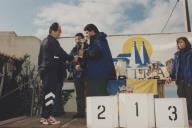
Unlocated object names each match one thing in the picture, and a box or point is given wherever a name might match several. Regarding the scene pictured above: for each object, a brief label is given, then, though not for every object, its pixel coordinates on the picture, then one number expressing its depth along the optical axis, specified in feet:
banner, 32.48
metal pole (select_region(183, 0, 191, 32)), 38.62
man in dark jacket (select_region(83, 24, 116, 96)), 19.04
